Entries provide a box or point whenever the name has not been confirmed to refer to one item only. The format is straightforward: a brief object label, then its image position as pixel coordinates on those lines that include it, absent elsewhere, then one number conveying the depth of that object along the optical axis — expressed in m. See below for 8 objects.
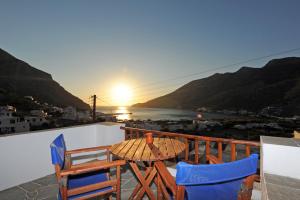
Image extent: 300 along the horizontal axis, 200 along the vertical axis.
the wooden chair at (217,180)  1.09
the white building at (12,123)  31.06
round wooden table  1.83
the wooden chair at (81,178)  1.67
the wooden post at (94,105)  22.27
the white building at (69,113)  34.47
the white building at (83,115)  39.94
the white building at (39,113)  30.38
